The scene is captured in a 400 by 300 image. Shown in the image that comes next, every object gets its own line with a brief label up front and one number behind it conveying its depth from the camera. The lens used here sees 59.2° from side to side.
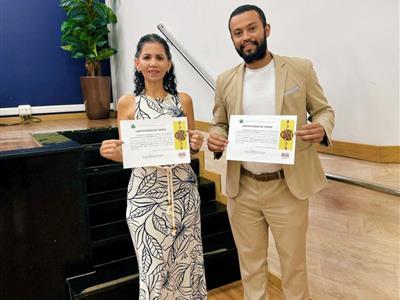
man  1.43
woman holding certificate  1.50
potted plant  5.01
